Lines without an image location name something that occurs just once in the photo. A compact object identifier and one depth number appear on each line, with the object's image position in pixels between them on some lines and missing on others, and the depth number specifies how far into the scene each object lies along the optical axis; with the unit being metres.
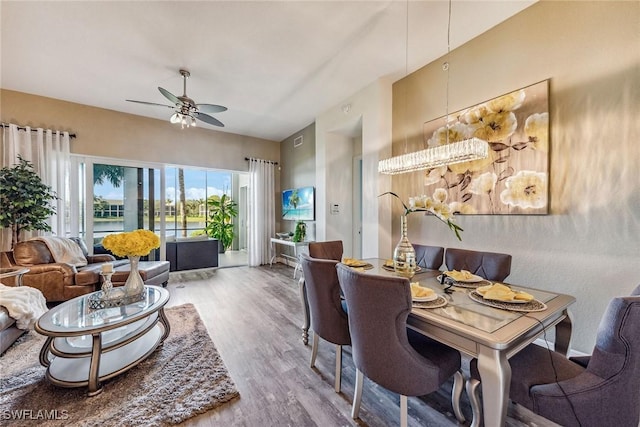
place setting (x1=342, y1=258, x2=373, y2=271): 2.28
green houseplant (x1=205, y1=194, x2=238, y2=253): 6.77
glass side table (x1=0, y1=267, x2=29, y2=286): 2.47
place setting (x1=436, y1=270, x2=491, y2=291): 1.75
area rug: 1.48
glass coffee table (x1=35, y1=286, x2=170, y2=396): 1.64
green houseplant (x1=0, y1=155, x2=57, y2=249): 3.16
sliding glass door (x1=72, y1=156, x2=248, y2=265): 4.26
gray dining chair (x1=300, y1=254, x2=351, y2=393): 1.69
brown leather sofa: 2.95
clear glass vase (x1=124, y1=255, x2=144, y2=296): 2.13
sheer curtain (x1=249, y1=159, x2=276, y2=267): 5.80
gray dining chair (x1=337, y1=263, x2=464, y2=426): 1.18
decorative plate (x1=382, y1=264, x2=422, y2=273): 2.21
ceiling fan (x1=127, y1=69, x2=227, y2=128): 3.04
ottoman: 3.21
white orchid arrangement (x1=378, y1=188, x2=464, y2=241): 1.79
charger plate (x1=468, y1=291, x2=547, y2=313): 1.30
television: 4.91
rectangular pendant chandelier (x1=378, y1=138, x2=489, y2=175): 1.93
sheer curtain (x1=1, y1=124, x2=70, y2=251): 3.59
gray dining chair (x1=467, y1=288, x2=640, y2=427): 0.93
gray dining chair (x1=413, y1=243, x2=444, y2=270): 2.40
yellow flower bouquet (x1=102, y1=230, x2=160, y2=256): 2.00
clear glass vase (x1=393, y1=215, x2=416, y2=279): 1.96
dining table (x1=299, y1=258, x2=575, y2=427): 1.04
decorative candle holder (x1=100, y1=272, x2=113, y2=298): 2.07
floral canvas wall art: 2.17
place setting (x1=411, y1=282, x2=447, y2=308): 1.38
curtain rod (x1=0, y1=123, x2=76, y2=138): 3.57
